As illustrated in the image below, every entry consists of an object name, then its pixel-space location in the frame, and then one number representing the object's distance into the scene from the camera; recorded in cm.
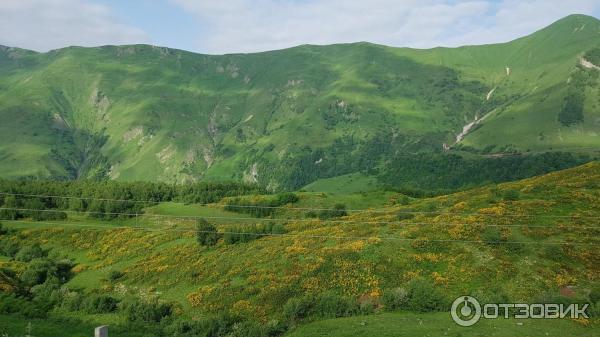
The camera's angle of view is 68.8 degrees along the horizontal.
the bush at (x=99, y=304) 5831
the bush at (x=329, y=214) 10962
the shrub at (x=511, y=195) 7388
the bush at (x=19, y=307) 4402
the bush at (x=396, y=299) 4638
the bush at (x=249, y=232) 7819
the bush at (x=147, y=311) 5375
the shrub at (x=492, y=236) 5525
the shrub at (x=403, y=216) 7754
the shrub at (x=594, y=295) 4181
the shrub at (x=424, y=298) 4497
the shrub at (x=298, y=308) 4812
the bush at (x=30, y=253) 8719
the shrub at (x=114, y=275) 7249
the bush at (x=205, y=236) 7938
